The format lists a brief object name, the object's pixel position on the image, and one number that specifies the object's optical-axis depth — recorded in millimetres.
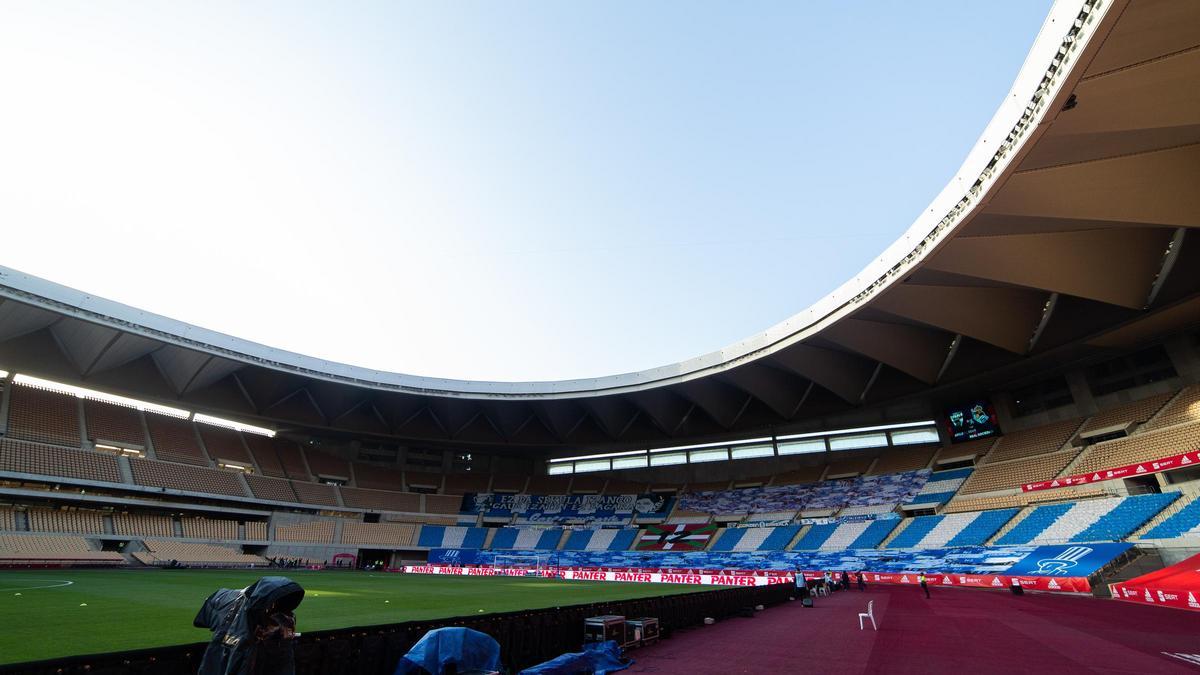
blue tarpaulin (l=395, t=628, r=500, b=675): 6781
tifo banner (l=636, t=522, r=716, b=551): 45281
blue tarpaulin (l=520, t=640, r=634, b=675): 8422
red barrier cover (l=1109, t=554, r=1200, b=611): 16647
